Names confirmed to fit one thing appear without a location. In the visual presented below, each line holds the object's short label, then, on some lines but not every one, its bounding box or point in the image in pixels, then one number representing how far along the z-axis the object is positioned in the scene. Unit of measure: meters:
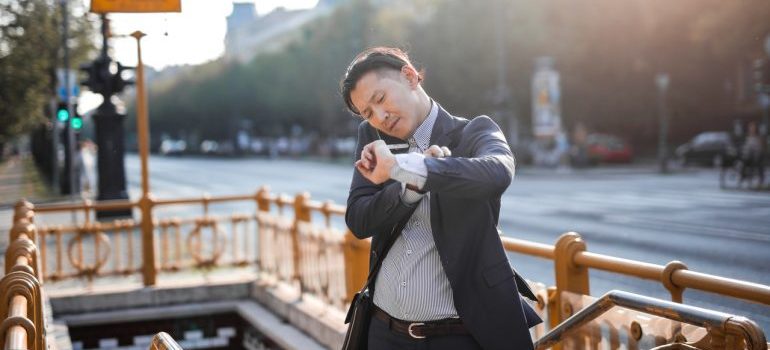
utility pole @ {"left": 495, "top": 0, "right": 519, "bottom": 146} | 37.88
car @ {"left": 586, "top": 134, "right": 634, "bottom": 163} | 42.03
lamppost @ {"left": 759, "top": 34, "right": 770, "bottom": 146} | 9.46
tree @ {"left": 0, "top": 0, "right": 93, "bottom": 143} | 27.56
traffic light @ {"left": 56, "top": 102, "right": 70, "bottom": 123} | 20.33
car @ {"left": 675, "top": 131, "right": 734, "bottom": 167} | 38.00
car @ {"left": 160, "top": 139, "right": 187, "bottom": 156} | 107.06
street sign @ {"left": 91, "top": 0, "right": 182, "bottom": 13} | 7.73
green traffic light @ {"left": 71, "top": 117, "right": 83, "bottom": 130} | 20.88
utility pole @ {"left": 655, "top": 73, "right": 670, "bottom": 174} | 33.47
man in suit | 2.77
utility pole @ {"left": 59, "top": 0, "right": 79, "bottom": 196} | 22.61
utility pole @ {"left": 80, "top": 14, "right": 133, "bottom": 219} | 18.17
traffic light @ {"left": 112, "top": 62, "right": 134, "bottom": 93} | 18.17
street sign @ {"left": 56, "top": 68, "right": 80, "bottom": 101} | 22.44
